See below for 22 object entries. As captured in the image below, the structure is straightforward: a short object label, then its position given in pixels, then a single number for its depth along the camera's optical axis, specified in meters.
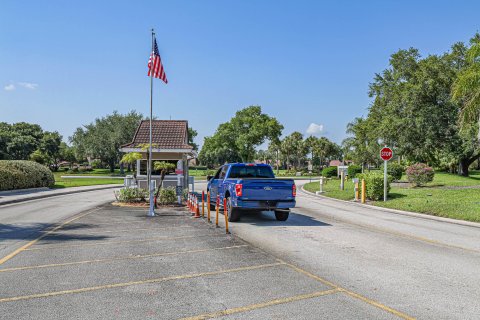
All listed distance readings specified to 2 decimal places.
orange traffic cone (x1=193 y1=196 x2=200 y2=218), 14.16
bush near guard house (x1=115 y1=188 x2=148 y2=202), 19.39
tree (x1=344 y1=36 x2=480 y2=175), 36.84
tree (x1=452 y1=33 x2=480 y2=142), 16.92
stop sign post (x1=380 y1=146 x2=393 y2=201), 20.17
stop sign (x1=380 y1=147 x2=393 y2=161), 20.15
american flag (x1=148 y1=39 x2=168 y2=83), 18.62
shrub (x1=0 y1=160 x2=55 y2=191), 26.02
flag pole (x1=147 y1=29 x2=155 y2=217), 18.63
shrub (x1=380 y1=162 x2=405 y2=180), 30.87
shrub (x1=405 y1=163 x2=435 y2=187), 25.01
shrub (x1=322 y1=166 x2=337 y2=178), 50.44
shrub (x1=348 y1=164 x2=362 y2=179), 41.44
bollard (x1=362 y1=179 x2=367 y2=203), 20.95
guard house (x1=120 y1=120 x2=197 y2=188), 23.16
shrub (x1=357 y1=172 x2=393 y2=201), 21.19
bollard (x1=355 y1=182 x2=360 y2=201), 22.08
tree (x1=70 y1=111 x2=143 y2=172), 67.56
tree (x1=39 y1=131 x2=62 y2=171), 83.17
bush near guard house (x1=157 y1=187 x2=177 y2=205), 18.77
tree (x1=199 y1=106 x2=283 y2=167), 85.38
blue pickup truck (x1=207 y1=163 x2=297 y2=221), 12.52
